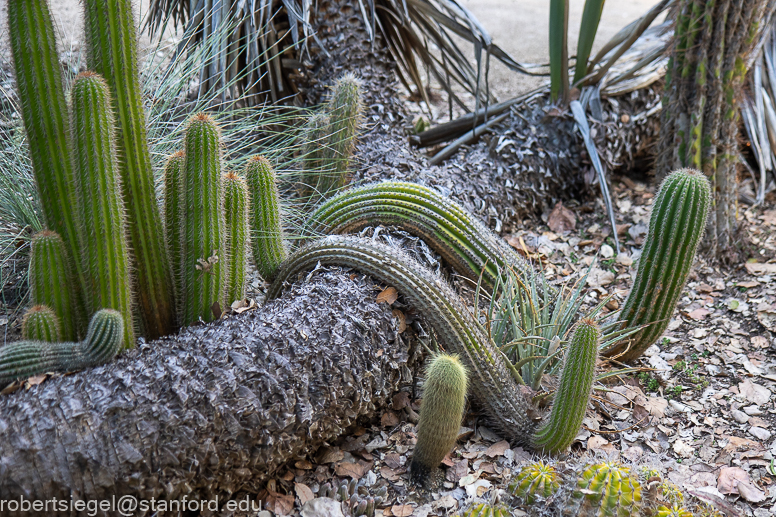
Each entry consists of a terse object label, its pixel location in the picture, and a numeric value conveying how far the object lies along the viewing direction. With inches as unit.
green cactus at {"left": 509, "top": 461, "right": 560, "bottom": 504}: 67.0
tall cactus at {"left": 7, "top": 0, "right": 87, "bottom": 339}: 66.2
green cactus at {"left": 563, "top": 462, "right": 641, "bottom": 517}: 61.9
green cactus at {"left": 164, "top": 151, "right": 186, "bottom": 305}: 80.7
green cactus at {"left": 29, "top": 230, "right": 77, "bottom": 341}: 70.5
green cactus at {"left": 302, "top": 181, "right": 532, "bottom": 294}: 97.3
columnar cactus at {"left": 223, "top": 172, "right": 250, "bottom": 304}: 80.4
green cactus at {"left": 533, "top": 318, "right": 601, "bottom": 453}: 71.1
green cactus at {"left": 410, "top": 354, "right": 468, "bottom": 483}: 67.1
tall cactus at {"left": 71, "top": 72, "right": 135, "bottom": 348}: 67.1
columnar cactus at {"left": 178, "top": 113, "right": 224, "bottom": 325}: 74.5
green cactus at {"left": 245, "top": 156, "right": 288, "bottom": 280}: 87.8
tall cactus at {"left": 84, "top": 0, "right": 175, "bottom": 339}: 71.1
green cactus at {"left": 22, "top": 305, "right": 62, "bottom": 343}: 69.4
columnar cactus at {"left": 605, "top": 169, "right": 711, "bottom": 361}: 86.2
